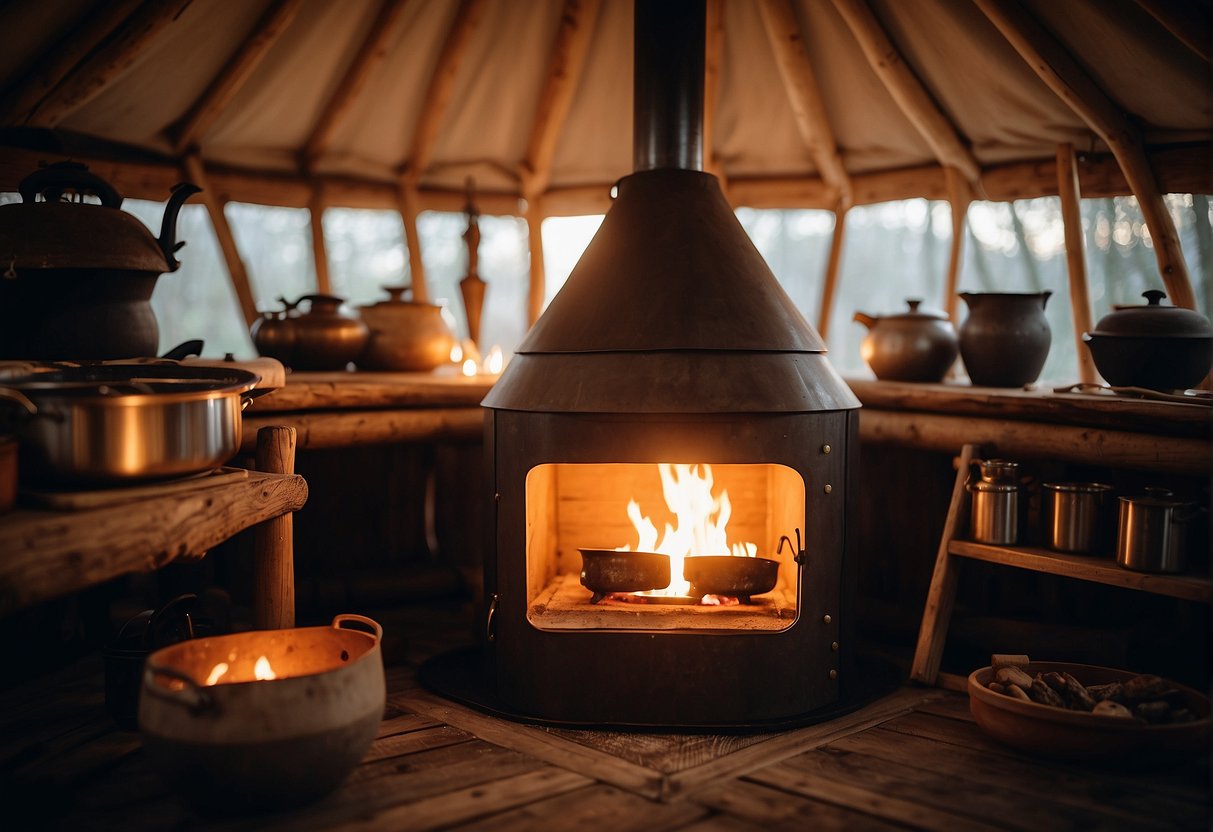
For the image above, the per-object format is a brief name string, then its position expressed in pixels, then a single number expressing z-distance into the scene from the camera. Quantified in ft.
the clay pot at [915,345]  11.19
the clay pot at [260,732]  5.98
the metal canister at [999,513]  9.05
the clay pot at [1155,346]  8.99
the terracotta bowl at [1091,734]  7.13
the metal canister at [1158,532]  7.99
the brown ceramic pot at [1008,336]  10.57
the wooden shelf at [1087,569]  7.75
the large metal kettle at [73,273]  7.70
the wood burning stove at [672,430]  7.96
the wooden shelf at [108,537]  5.05
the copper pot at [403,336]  12.41
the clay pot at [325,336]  11.73
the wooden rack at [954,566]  8.58
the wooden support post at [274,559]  7.73
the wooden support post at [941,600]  9.28
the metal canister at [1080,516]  8.64
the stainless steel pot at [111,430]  5.76
